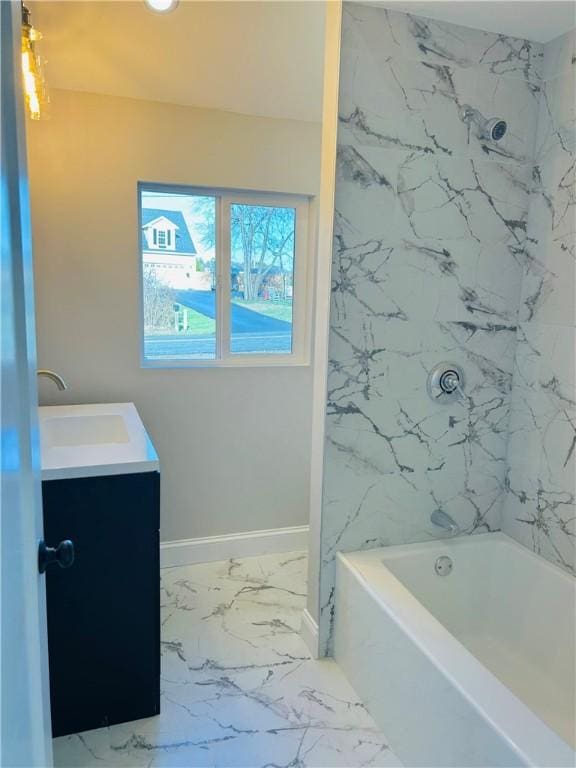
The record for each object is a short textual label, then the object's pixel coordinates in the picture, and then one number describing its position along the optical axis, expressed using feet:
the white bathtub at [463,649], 4.51
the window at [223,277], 8.93
